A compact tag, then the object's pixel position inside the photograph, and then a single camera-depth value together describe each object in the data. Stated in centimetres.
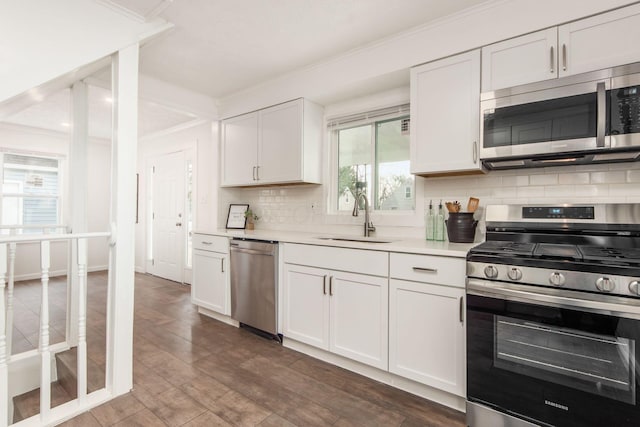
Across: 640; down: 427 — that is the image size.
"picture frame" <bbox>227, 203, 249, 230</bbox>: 387
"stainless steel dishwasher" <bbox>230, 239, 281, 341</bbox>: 275
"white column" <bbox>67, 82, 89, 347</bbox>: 266
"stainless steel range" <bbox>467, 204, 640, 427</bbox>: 136
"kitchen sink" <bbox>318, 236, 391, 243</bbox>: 249
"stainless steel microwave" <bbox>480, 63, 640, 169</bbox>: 166
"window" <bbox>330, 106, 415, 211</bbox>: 286
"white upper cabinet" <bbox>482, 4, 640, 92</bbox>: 168
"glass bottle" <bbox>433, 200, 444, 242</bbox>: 243
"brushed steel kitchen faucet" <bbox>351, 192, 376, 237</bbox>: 282
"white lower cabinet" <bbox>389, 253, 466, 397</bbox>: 183
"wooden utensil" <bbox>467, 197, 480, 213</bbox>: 229
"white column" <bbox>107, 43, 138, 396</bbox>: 201
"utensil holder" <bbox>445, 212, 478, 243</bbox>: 225
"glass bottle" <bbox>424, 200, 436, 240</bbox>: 247
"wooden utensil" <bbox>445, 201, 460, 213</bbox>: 234
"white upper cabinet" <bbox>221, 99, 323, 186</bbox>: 310
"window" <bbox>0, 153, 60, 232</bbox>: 502
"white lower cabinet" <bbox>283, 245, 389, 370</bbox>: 213
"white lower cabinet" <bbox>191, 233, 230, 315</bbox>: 319
